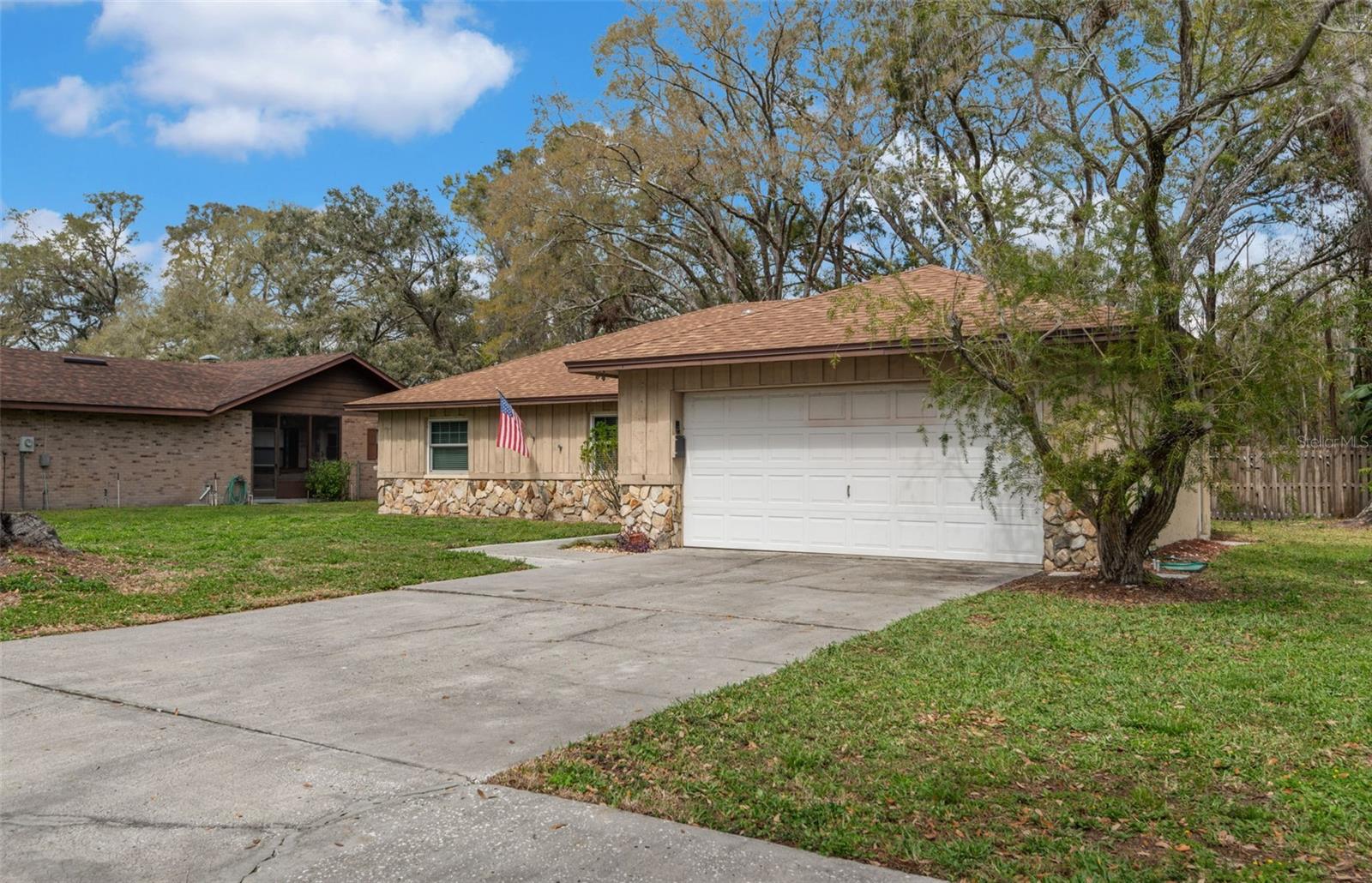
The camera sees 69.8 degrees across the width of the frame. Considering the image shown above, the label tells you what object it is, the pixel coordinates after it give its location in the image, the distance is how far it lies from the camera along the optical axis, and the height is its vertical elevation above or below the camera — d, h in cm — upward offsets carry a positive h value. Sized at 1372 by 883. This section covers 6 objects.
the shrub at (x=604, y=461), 1938 +1
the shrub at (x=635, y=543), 1431 -119
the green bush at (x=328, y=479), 2805 -40
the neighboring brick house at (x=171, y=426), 2284 +108
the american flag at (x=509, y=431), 1905 +62
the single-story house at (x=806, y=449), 1217 +14
